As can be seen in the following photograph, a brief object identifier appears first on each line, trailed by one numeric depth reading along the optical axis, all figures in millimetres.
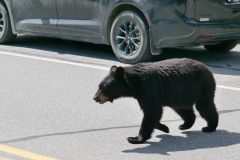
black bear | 12656
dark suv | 20000
